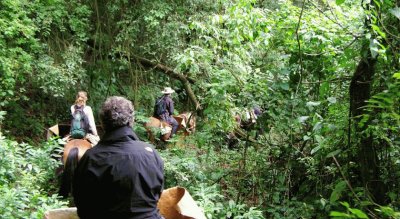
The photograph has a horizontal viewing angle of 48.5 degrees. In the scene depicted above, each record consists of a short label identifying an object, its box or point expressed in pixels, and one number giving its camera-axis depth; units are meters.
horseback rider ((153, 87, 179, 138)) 11.48
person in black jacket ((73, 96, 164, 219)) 3.27
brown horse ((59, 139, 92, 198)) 7.12
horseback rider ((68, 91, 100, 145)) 8.33
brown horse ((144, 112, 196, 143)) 10.72
